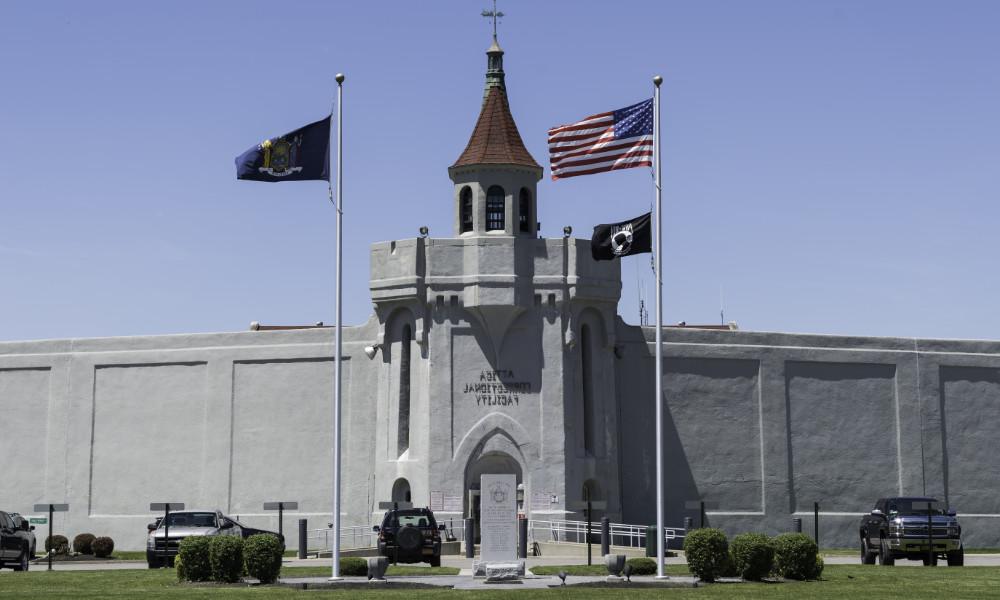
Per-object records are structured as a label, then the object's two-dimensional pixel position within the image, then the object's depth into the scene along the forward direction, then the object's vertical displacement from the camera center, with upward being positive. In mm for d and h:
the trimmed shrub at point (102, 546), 53625 -1635
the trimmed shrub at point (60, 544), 56625 -1656
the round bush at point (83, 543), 56219 -1598
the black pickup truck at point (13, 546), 43406 -1324
